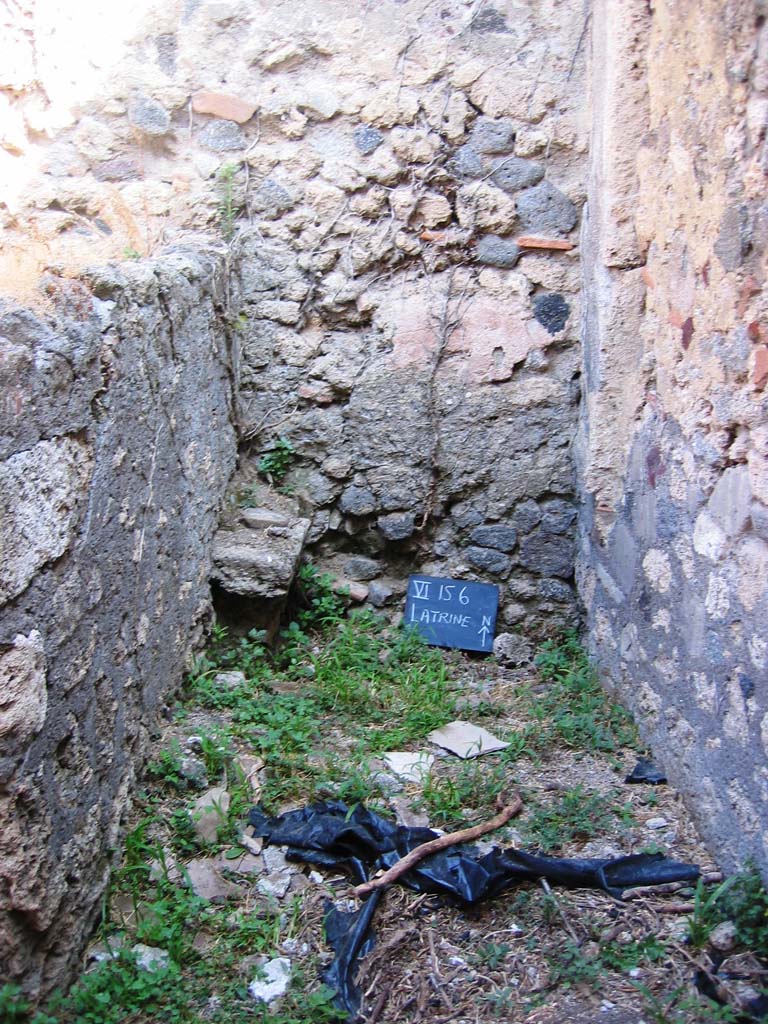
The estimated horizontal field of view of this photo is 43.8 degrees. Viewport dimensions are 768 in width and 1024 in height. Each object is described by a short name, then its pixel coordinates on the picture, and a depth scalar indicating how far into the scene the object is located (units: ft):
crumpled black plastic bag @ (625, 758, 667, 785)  8.70
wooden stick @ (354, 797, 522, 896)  7.14
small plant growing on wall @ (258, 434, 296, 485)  12.12
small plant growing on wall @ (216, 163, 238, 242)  11.66
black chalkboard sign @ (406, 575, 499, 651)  12.04
